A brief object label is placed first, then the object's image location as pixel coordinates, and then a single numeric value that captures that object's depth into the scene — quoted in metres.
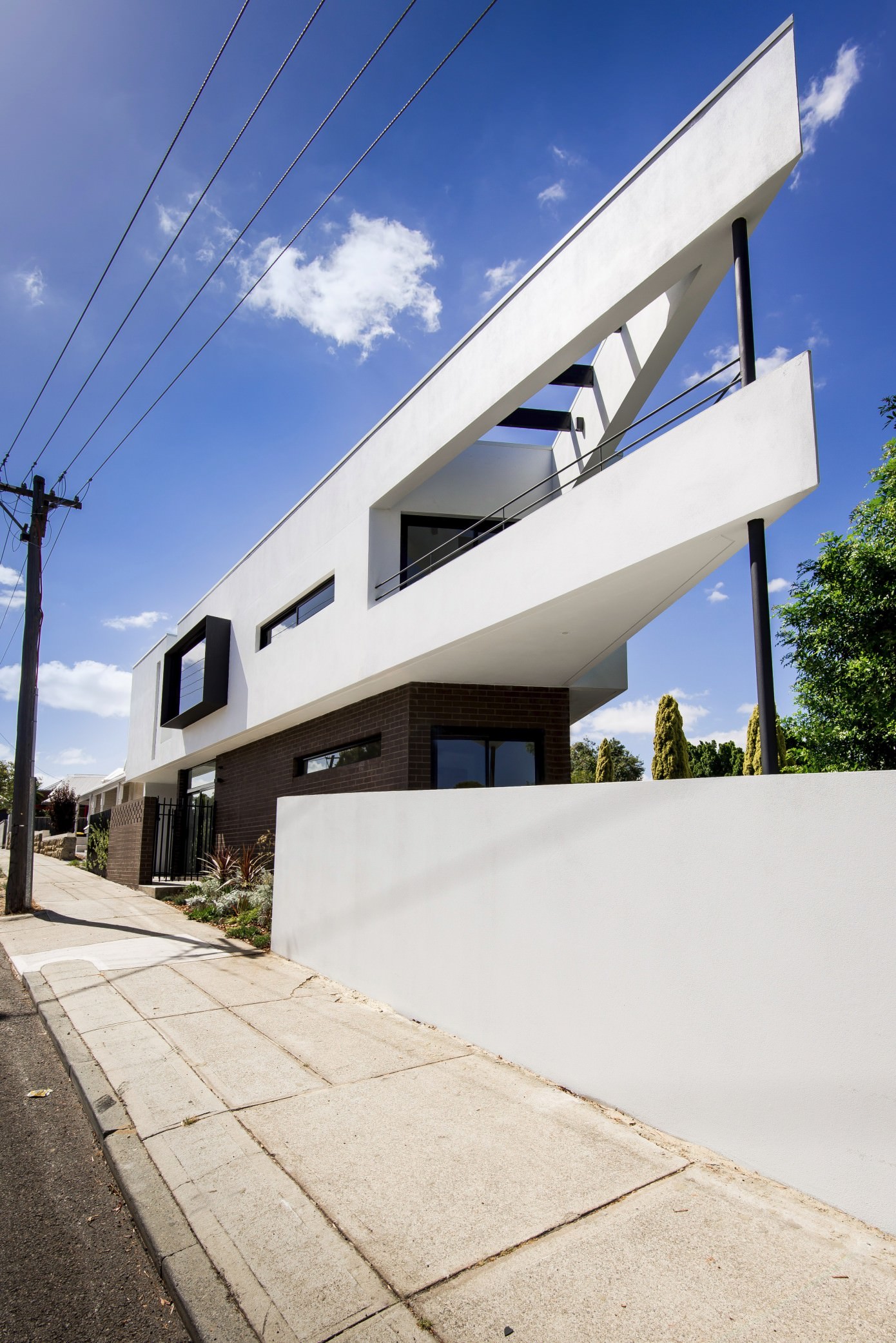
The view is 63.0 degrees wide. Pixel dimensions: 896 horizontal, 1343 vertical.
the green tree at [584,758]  46.51
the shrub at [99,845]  19.81
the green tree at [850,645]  16.14
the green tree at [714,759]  31.09
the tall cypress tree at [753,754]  22.33
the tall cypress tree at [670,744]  25.50
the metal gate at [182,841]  17.72
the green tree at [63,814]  35.53
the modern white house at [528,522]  5.79
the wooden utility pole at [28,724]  12.79
